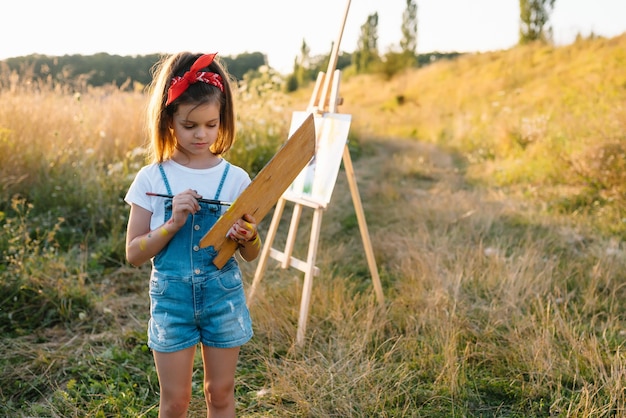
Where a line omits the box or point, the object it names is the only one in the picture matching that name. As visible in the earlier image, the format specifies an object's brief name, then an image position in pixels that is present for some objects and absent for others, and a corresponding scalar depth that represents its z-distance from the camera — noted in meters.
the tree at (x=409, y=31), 28.42
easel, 2.92
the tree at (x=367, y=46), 30.95
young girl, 1.61
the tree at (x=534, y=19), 23.00
